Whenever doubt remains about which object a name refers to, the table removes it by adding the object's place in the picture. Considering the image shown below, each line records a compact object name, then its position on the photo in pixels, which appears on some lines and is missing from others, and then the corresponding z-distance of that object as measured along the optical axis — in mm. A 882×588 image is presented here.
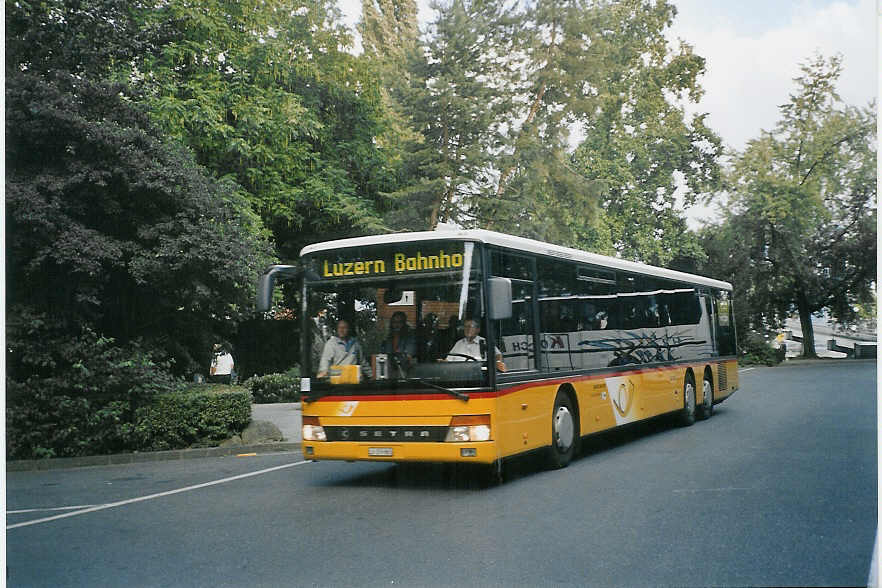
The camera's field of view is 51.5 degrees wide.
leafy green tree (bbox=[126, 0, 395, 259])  20953
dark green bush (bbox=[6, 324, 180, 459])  13641
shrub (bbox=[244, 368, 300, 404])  24031
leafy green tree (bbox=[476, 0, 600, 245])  21797
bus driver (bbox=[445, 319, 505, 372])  8875
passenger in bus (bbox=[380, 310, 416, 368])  9003
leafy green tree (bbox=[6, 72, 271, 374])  13867
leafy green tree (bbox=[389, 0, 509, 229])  22531
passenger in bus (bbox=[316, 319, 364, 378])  9289
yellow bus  8906
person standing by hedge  22891
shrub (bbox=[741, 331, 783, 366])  19969
